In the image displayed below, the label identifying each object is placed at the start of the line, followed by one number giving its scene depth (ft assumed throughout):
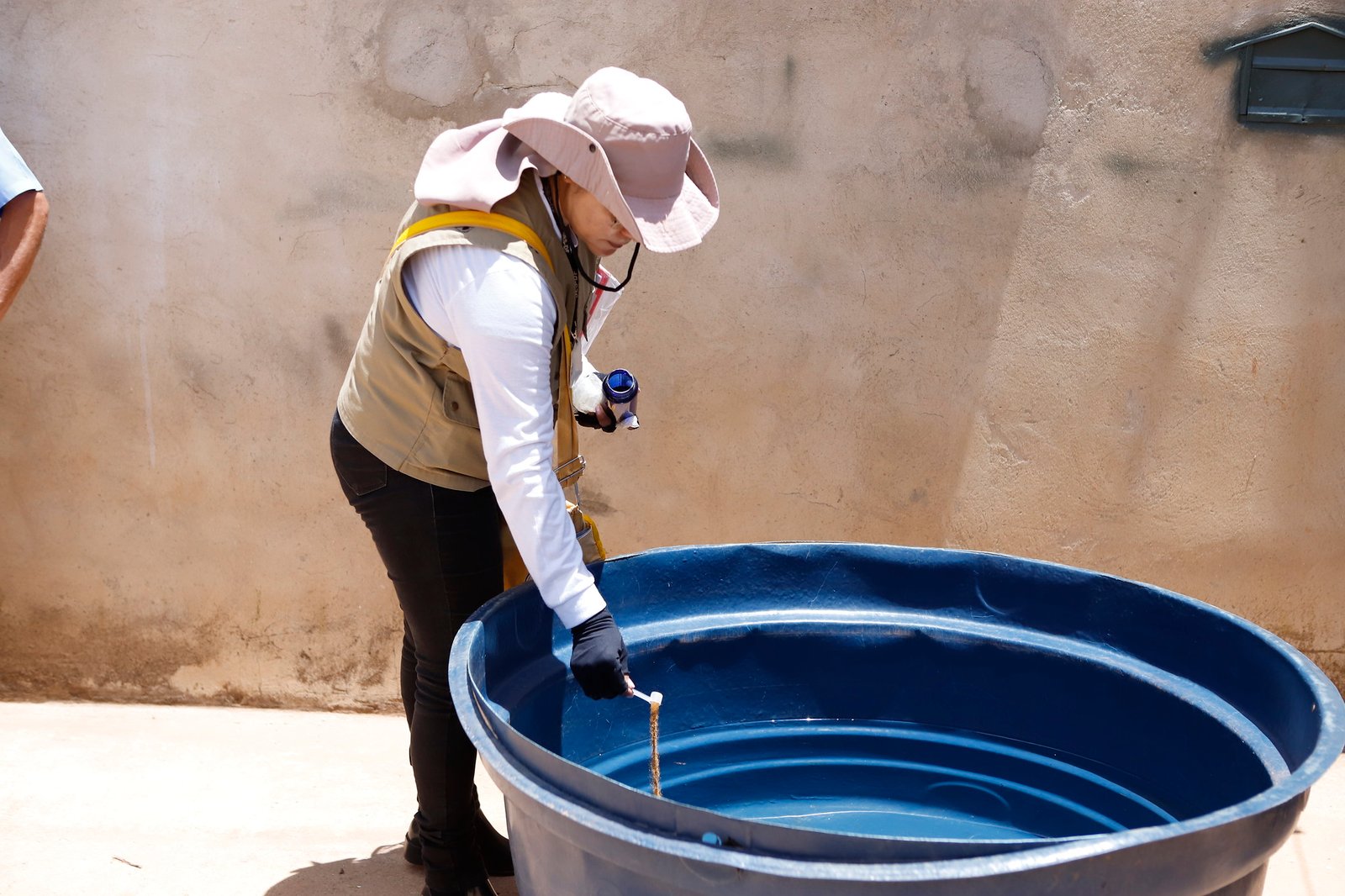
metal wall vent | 8.98
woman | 5.65
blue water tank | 6.13
